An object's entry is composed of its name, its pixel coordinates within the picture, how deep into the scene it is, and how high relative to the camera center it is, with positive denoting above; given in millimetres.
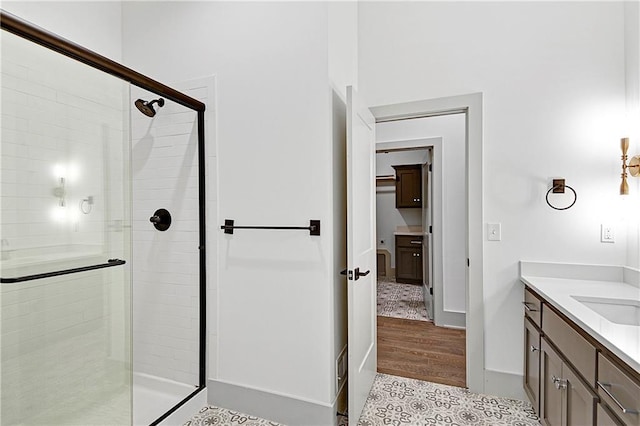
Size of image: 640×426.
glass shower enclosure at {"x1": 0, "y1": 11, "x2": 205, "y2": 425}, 1650 -157
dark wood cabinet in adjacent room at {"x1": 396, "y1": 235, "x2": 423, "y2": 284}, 5637 -817
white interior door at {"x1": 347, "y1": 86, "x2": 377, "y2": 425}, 1874 -256
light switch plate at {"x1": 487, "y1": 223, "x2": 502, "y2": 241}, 2316 -137
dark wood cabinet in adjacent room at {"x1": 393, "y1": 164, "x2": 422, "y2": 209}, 5508 +458
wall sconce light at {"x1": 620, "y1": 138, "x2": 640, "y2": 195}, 1916 +270
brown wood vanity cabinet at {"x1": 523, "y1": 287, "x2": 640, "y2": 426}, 1099 -692
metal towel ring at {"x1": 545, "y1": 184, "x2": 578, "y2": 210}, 2143 +102
